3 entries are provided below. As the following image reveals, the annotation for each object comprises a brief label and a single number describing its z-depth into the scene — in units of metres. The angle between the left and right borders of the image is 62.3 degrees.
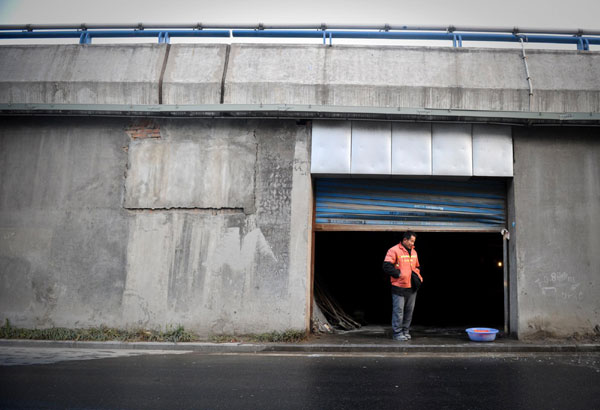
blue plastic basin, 8.91
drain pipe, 9.66
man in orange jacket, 9.32
